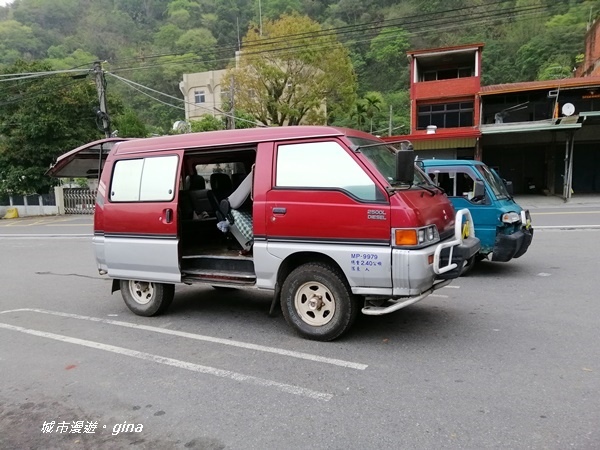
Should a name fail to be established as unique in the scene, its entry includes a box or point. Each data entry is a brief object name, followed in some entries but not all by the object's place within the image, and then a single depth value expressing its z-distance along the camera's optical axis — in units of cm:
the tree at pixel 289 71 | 3072
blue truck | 732
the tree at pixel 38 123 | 2641
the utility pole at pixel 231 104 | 2832
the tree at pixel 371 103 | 3972
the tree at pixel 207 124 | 3234
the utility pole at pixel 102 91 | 2067
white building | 5372
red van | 432
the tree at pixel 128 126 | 2931
